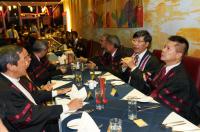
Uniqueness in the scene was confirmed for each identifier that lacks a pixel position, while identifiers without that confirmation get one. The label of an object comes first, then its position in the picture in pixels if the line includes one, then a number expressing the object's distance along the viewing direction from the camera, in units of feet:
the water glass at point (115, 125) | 4.55
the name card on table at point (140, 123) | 5.05
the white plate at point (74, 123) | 5.12
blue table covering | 4.93
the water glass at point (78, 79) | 8.86
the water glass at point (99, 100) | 6.21
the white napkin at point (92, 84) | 8.09
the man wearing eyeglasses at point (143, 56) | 9.83
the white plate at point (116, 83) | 8.63
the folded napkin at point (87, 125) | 4.70
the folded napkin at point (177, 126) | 4.78
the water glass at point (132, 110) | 5.46
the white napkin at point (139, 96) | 6.60
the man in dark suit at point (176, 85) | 6.81
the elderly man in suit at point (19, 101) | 5.64
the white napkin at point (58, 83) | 9.02
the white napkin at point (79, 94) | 6.93
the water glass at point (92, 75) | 9.72
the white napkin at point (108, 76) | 9.70
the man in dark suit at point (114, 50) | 12.51
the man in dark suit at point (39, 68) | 10.91
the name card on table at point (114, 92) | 7.32
